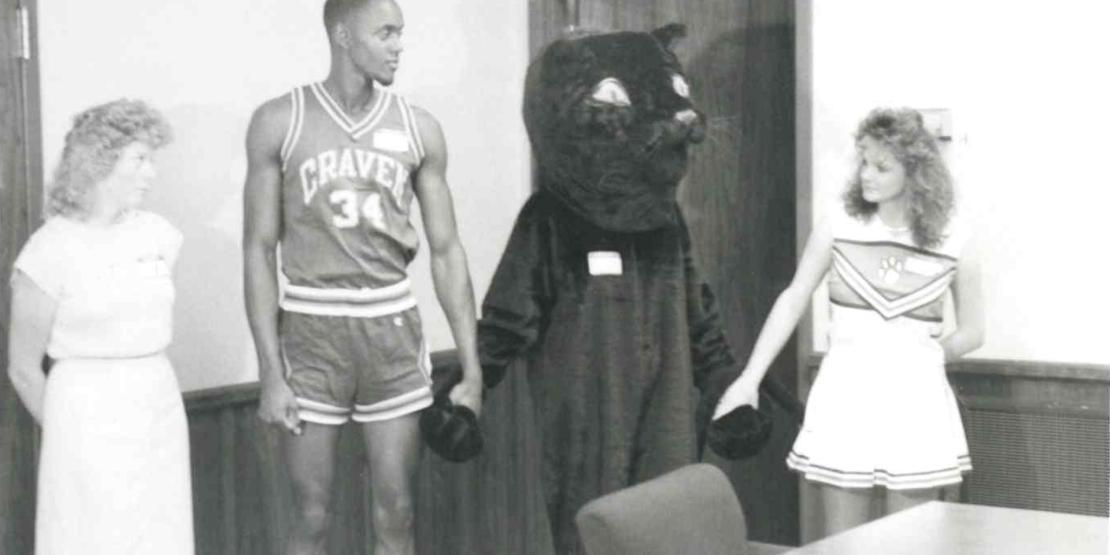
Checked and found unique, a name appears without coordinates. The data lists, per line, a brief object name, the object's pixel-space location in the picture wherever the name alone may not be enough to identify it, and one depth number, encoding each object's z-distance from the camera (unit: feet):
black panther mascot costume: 13.04
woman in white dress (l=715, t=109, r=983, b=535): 13.15
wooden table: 8.77
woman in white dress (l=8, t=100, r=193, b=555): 11.20
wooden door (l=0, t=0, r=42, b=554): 12.09
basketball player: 11.94
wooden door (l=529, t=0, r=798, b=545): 18.30
